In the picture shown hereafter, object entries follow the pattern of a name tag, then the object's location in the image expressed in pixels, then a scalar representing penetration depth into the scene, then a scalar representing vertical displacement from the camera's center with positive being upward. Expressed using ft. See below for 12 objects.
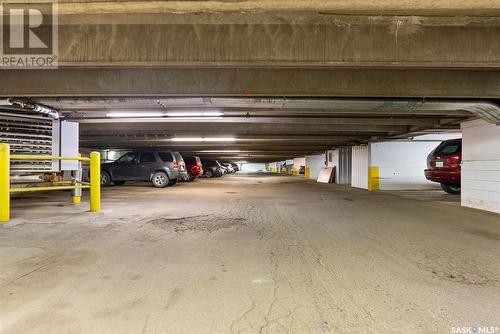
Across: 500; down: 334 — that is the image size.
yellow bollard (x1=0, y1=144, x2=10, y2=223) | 18.07 -1.28
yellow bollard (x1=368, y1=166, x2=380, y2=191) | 45.19 -2.01
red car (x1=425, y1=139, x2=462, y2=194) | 31.30 +0.40
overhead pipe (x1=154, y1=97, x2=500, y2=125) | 19.10 +4.36
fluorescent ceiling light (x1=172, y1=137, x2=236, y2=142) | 44.92 +4.21
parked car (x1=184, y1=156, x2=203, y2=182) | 66.28 -0.71
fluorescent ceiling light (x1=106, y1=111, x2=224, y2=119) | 25.36 +4.70
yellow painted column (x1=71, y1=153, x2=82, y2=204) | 28.17 -2.82
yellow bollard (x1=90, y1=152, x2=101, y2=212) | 22.41 -1.60
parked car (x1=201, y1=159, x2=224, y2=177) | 92.79 -1.27
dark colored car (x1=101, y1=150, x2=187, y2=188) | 47.26 -0.60
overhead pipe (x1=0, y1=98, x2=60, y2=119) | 20.47 +4.41
